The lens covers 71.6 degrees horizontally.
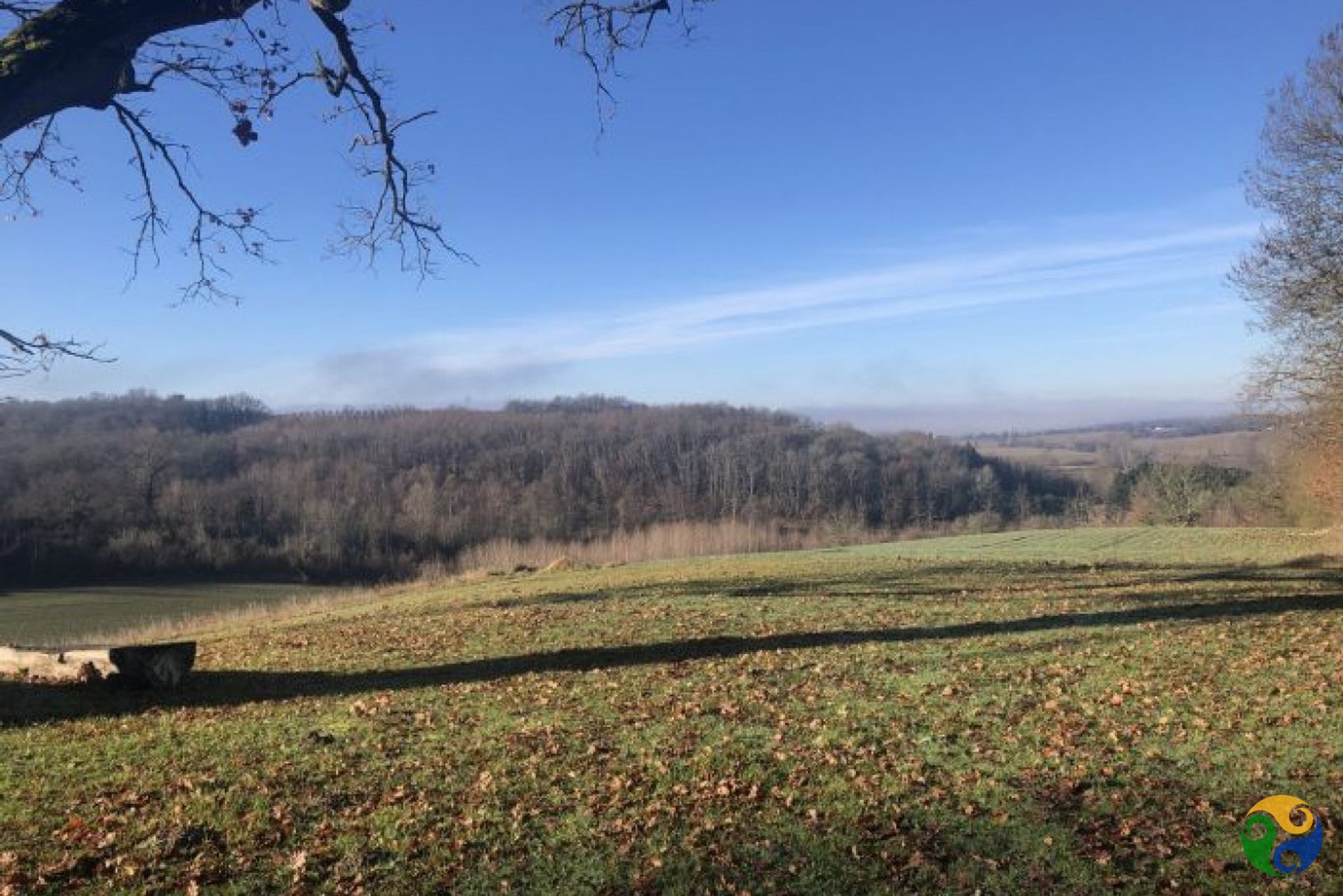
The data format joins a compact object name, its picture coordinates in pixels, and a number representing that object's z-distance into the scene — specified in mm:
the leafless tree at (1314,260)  20578
